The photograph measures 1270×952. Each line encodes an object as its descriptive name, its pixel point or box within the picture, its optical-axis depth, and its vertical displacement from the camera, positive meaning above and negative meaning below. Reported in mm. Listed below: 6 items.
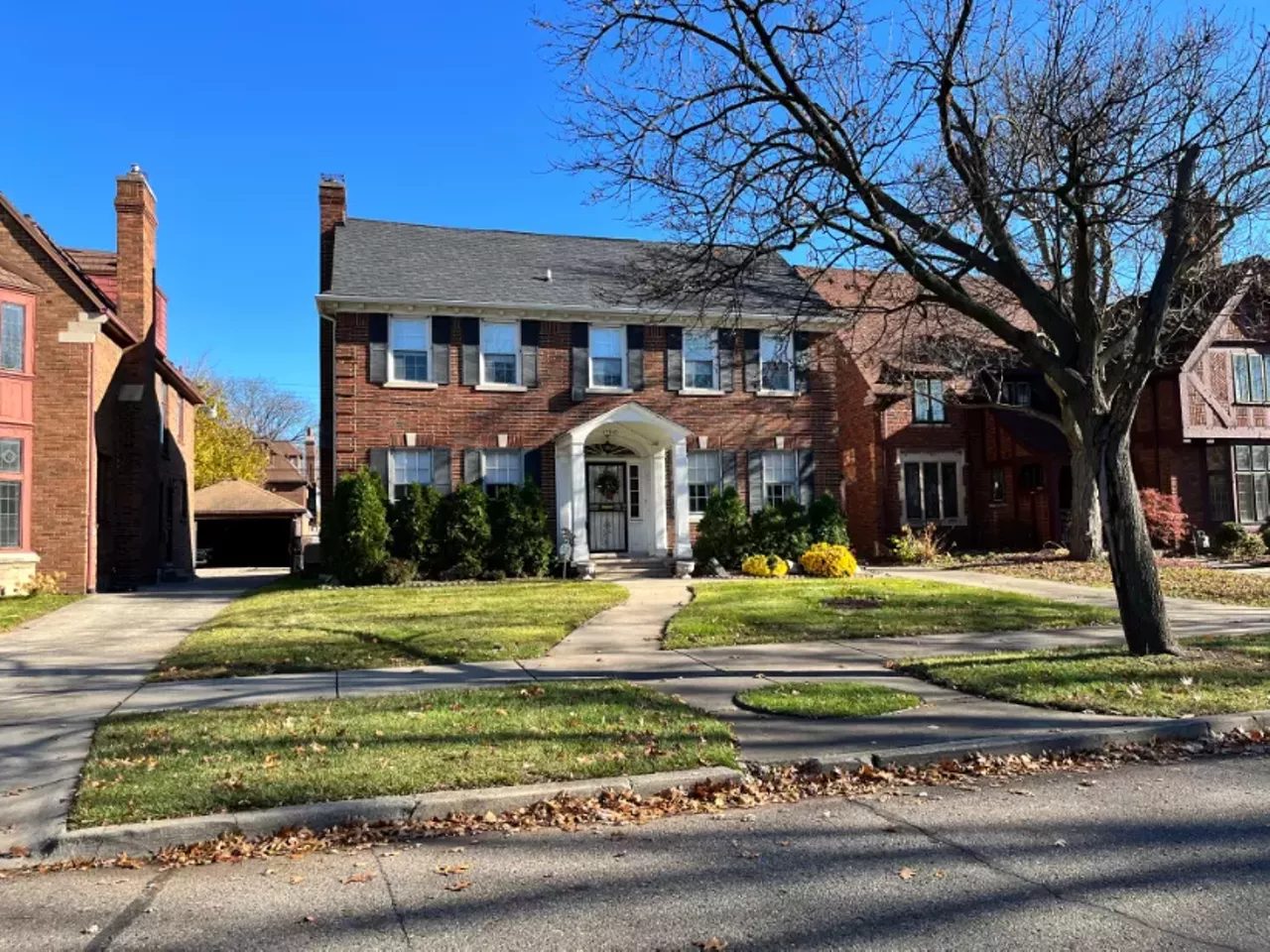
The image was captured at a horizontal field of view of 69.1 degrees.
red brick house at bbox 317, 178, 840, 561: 20328 +3202
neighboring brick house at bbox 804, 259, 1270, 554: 24578 +2040
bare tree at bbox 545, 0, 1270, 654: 8914 +3312
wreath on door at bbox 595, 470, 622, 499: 22172 +919
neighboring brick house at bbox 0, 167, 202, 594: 18000 +2279
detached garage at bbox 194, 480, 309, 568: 37000 -384
